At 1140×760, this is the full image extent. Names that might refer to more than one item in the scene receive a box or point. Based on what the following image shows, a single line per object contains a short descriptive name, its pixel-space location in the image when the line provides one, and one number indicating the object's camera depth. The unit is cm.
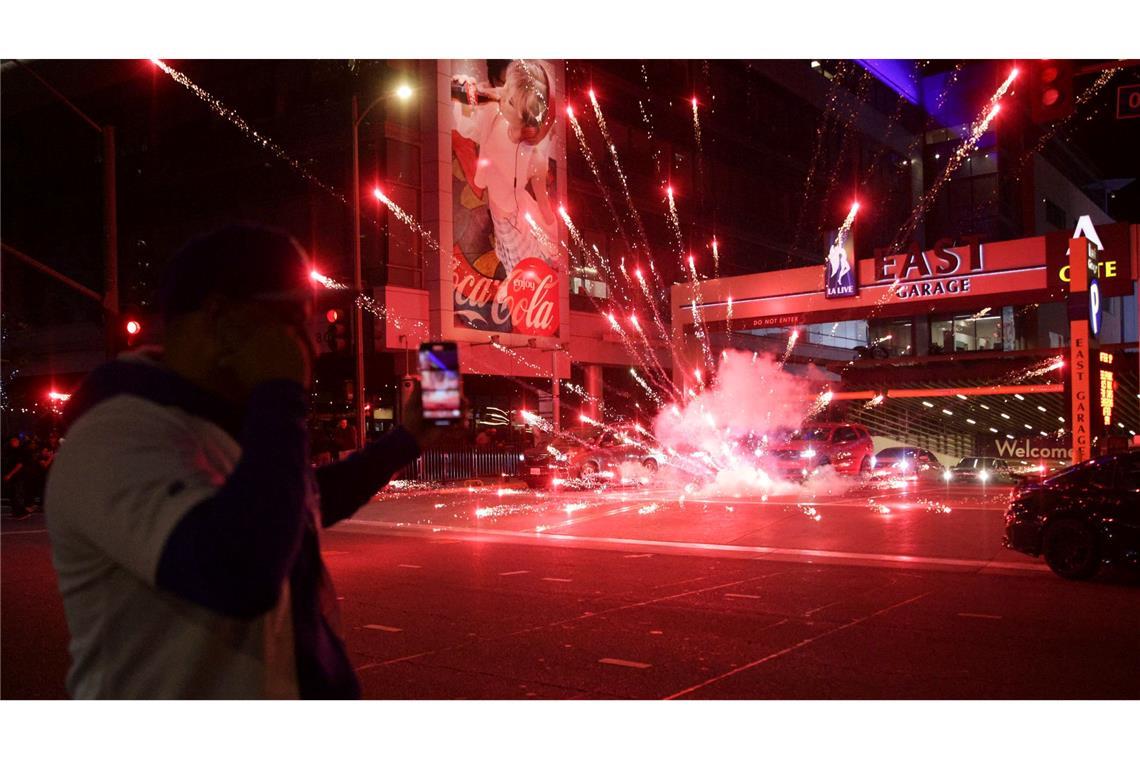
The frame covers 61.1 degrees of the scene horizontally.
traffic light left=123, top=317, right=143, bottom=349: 1257
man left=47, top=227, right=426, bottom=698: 172
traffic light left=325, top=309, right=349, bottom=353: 1350
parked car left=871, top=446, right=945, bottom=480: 2632
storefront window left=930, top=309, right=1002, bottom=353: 4112
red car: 2312
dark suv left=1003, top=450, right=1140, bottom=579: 1048
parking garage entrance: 1650
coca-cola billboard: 2966
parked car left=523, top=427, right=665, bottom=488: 2505
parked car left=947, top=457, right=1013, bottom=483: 2603
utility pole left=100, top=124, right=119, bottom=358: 1286
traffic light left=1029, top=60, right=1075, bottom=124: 970
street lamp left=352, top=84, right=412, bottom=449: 1892
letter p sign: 1610
